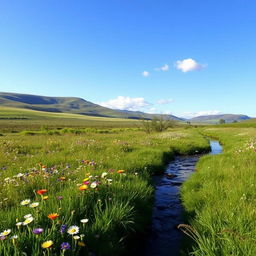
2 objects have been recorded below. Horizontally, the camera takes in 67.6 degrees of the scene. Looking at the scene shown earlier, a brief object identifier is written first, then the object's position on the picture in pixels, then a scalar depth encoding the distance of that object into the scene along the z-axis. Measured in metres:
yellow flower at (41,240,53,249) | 2.26
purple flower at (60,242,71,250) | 2.32
